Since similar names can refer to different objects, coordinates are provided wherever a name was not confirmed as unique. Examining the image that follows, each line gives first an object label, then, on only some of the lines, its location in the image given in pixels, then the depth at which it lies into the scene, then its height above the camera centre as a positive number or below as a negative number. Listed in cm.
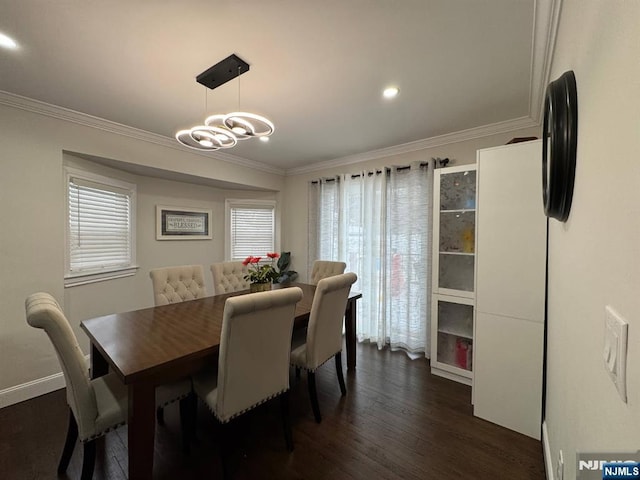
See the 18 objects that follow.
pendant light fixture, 181 +79
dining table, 130 -64
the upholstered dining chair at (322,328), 204 -74
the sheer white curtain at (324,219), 410 +27
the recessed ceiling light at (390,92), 217 +119
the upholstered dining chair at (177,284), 255 -49
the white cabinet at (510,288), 193 -38
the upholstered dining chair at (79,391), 129 -80
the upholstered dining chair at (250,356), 145 -71
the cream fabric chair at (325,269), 333 -42
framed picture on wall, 373 +18
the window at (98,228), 277 +7
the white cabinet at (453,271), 271 -35
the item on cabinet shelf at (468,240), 271 -3
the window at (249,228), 453 +14
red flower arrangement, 267 -38
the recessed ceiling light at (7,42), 162 +119
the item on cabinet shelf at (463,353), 270 -119
